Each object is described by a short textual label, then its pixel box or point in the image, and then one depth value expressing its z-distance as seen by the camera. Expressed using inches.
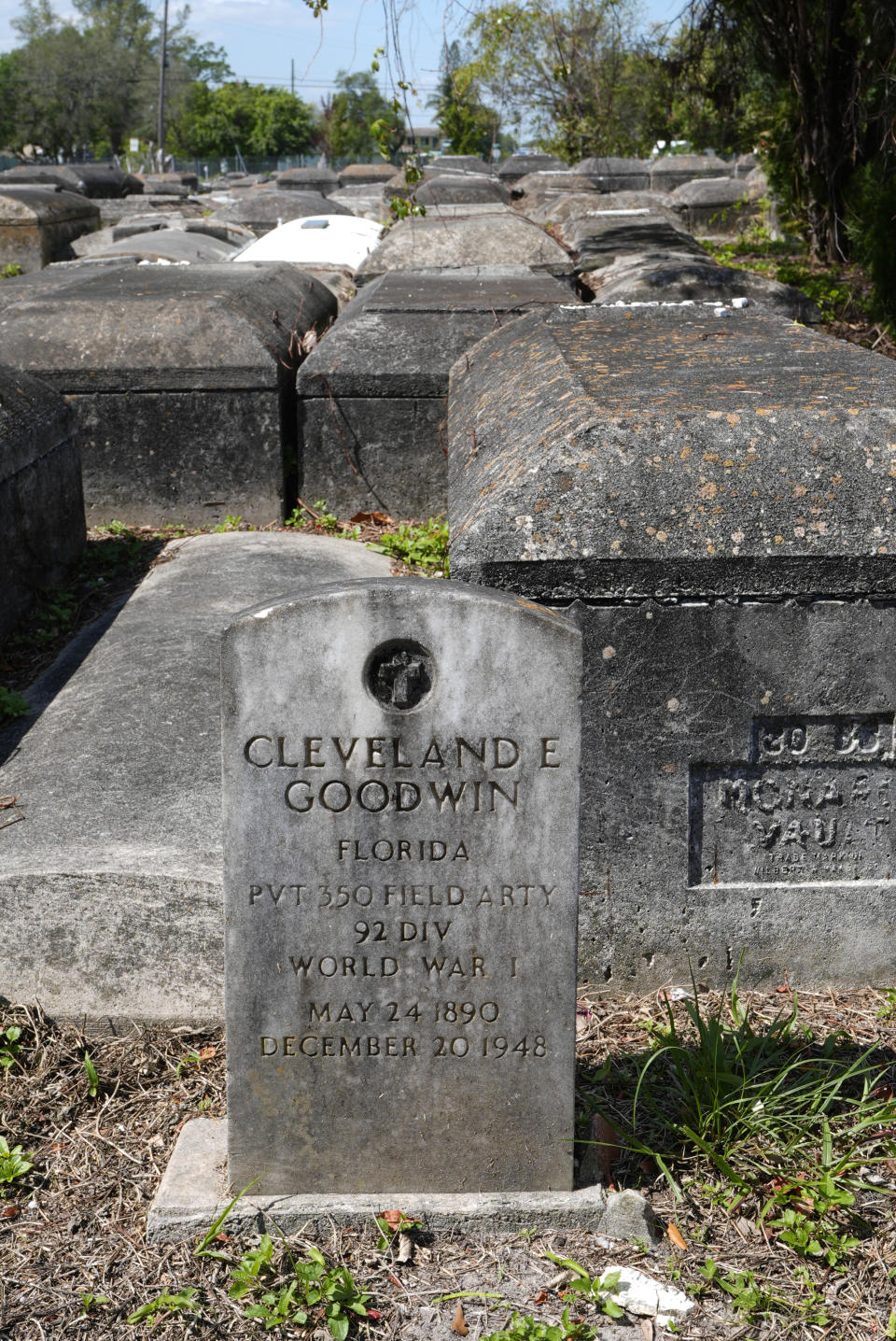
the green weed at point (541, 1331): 81.4
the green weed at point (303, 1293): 83.5
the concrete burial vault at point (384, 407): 243.3
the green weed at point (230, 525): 248.5
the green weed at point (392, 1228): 90.4
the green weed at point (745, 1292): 85.4
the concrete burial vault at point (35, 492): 186.9
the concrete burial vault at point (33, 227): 517.7
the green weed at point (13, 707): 157.9
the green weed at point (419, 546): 225.8
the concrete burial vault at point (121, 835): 113.7
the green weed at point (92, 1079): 108.0
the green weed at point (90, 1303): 85.4
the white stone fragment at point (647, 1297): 85.0
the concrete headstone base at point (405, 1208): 90.4
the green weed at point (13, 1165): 98.3
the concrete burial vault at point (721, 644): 108.3
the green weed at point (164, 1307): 84.1
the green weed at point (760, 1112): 95.0
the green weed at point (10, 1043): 110.2
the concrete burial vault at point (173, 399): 244.7
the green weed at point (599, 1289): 84.4
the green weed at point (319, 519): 246.8
